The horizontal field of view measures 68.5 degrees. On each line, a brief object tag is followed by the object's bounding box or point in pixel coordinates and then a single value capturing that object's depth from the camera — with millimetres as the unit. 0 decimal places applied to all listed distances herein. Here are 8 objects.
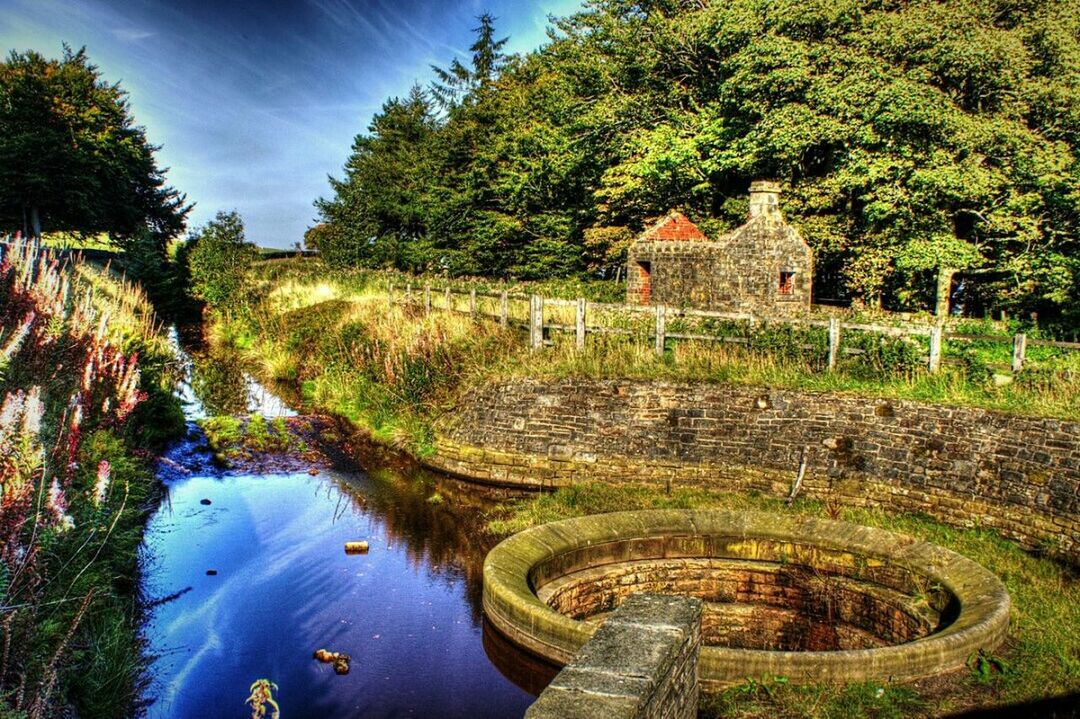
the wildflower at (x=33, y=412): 3994
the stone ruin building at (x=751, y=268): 21094
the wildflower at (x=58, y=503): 4129
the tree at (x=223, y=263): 34366
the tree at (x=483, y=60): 44688
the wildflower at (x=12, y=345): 4398
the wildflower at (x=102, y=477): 4602
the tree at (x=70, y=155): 37000
